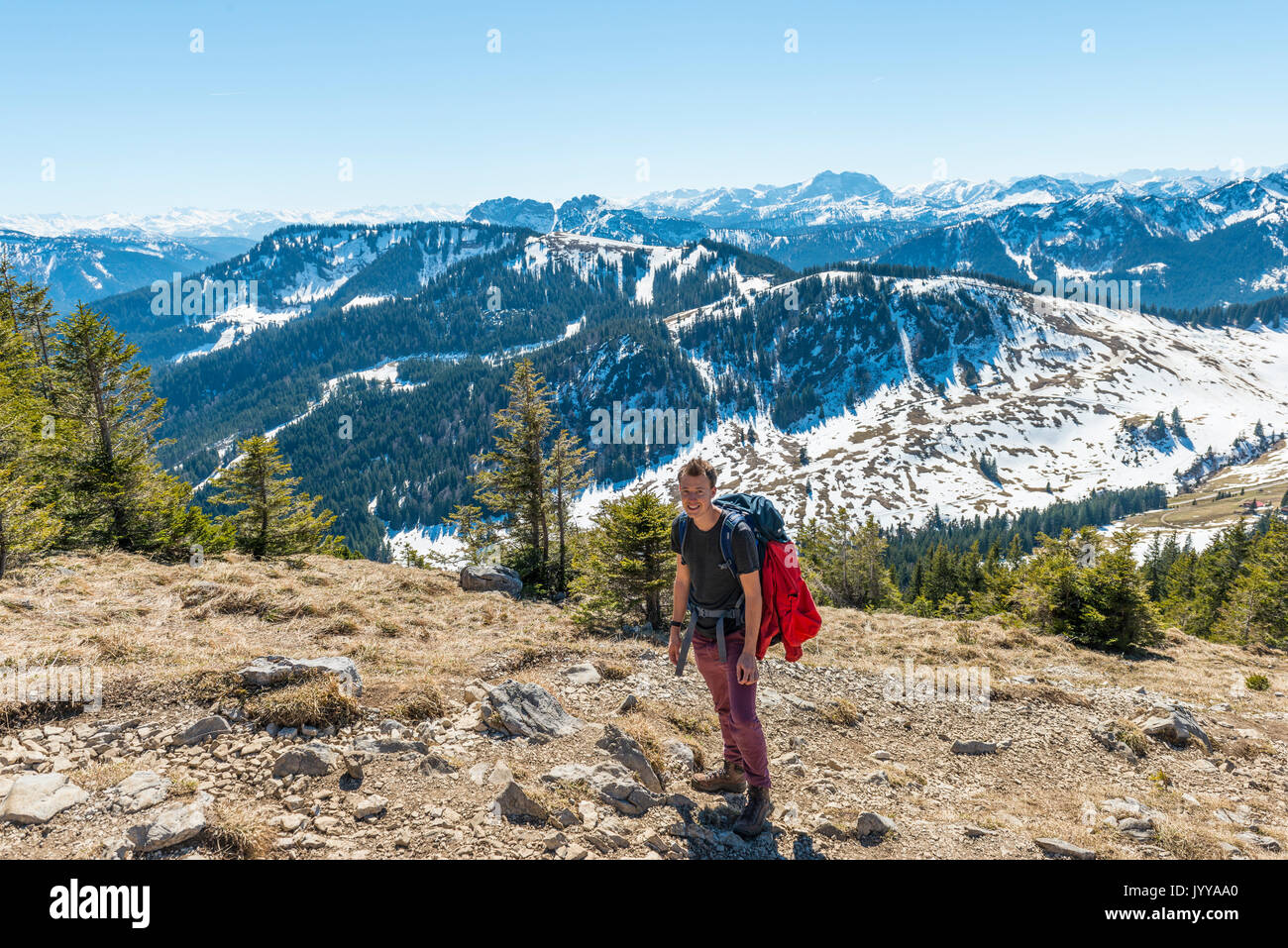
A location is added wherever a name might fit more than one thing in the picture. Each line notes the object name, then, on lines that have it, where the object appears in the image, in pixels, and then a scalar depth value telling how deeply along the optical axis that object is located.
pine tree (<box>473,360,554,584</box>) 27.88
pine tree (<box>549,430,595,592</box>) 28.75
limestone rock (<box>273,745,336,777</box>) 6.39
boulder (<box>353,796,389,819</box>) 5.77
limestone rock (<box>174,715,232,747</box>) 6.86
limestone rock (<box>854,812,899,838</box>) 6.58
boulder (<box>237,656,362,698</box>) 7.96
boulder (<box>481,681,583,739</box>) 8.11
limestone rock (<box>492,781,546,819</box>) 6.02
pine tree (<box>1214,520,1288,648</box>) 33.56
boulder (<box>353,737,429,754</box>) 7.07
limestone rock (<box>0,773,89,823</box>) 5.19
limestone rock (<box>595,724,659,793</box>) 7.33
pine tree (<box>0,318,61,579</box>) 15.48
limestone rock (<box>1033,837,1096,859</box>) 6.21
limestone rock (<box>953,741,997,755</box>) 10.02
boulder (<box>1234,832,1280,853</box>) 7.10
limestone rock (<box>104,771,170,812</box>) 5.48
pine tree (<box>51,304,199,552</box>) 22.72
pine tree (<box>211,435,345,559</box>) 27.55
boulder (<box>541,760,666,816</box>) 6.66
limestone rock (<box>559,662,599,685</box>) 10.80
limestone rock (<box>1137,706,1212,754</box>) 10.55
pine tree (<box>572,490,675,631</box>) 18.64
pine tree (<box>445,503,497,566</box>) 30.78
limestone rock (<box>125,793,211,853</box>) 4.88
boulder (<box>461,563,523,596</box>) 23.98
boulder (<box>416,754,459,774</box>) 6.76
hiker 6.12
